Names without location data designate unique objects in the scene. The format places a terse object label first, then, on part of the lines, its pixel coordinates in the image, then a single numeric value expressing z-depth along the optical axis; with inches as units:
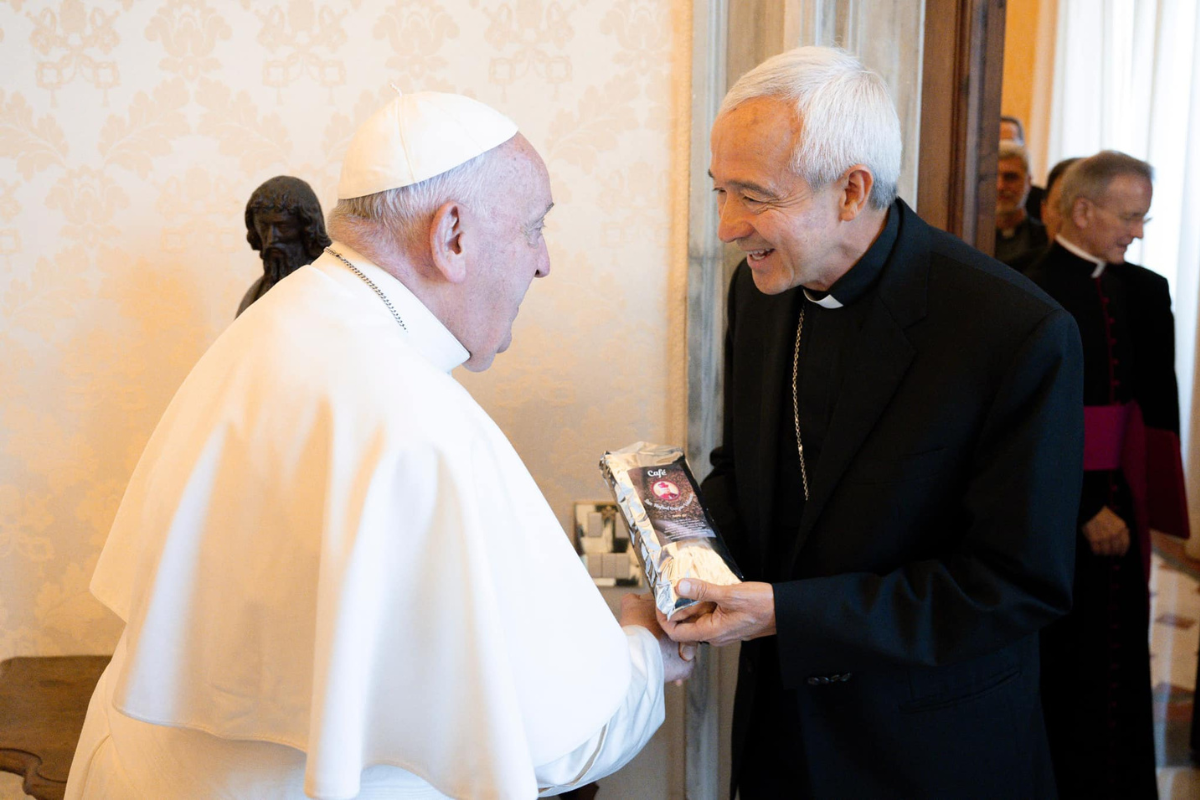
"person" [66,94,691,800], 51.5
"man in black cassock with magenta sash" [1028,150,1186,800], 124.6
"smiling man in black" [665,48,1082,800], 65.2
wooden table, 91.2
